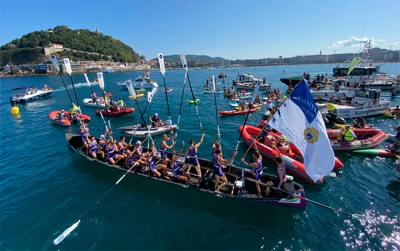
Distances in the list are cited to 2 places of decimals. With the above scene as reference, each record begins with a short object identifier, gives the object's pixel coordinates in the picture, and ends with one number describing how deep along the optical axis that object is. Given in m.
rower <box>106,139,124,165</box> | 15.04
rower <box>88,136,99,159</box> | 15.78
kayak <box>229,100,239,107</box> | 35.06
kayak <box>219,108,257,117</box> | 29.58
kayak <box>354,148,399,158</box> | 17.11
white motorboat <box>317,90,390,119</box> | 27.98
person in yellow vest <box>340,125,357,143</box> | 18.30
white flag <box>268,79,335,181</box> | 9.44
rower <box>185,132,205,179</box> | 13.59
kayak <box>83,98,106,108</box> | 34.54
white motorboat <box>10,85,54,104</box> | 42.78
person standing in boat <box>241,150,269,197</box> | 11.93
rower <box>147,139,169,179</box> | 13.31
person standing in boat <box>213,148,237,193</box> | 12.23
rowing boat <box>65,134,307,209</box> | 11.20
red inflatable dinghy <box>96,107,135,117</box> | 29.61
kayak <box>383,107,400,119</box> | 27.49
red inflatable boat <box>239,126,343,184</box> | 14.77
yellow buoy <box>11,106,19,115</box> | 34.44
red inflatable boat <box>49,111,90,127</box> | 26.93
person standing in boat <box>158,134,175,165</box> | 14.05
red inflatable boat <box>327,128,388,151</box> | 18.34
